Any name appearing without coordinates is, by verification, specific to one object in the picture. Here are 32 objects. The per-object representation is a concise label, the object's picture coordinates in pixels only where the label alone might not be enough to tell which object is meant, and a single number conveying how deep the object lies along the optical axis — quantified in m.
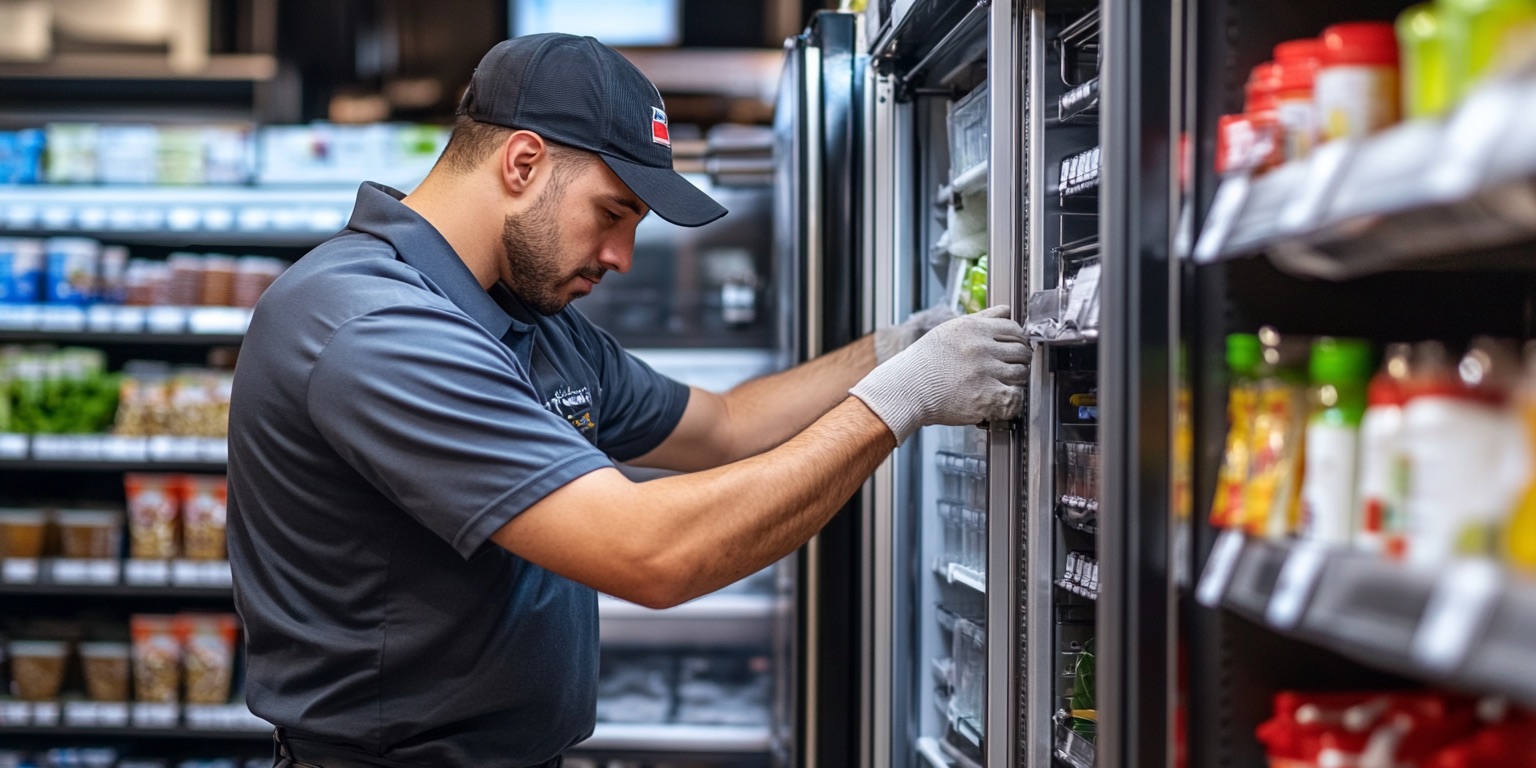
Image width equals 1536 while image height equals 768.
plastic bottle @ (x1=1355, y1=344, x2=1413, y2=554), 0.89
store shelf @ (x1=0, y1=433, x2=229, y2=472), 3.96
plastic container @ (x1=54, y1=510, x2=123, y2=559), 4.01
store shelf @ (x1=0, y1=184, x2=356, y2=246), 4.02
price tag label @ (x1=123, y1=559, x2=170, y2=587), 3.94
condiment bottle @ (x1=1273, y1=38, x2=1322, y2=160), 1.02
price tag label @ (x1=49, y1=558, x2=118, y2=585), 3.96
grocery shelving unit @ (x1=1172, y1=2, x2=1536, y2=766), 0.73
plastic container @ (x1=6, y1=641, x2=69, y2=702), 3.98
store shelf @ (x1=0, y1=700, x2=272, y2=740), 3.92
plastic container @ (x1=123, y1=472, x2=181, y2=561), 3.99
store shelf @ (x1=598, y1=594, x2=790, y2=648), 3.69
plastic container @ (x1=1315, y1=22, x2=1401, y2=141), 0.96
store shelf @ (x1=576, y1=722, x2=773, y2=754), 3.61
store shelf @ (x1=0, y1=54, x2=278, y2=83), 4.14
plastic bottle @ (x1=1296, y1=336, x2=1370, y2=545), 0.97
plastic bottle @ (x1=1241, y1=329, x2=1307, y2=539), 1.06
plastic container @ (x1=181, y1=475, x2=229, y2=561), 3.98
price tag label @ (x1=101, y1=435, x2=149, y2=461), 3.97
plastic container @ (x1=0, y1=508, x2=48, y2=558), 3.99
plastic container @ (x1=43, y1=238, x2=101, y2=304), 4.03
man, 1.59
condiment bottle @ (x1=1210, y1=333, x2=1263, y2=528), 1.12
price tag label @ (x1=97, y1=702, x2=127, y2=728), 3.95
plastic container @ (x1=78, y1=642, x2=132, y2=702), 3.98
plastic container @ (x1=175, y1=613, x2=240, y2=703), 3.96
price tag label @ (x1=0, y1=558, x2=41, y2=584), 3.97
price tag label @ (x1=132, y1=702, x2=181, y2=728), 3.93
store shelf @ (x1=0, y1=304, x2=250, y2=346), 3.96
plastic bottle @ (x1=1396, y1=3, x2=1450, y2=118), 0.84
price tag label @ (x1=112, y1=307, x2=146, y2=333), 4.00
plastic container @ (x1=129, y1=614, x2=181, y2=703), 3.96
